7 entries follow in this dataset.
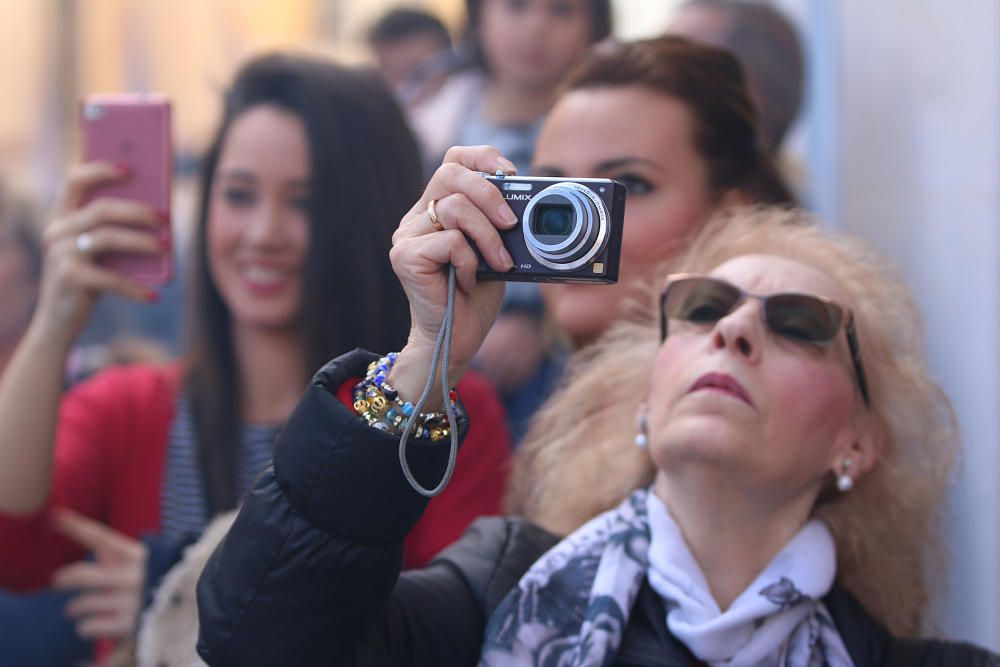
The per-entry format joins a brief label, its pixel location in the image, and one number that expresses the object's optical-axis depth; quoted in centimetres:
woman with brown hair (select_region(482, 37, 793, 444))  530
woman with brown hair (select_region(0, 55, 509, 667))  502
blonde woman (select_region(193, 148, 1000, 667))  323
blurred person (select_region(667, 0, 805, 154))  679
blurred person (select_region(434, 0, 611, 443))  612
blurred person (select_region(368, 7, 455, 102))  856
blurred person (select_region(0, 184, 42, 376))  708
